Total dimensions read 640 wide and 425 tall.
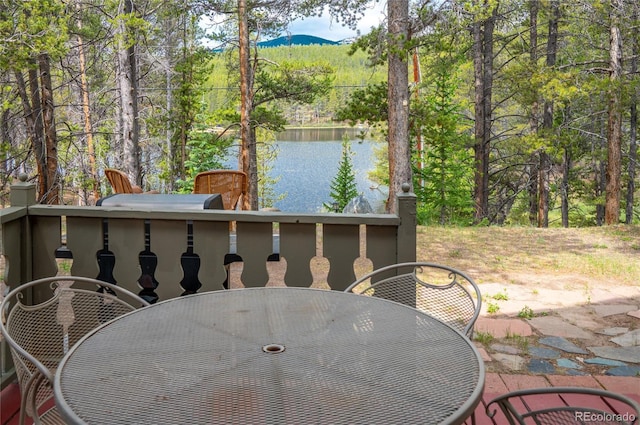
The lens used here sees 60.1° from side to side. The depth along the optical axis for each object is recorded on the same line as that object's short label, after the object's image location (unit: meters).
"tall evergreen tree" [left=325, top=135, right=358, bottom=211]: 16.61
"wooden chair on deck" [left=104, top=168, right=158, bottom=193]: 5.20
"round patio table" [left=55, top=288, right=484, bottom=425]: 1.12
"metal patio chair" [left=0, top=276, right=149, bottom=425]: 1.49
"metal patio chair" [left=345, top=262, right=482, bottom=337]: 2.11
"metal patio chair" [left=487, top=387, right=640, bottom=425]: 1.24
